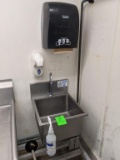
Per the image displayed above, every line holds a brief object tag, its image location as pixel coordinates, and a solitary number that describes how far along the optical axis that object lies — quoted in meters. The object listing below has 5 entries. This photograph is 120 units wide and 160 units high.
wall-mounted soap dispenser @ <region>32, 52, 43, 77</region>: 1.22
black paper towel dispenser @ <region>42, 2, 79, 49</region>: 1.08
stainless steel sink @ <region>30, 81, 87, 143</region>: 1.25
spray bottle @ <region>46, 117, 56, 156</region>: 1.09
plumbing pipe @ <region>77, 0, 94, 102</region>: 1.25
